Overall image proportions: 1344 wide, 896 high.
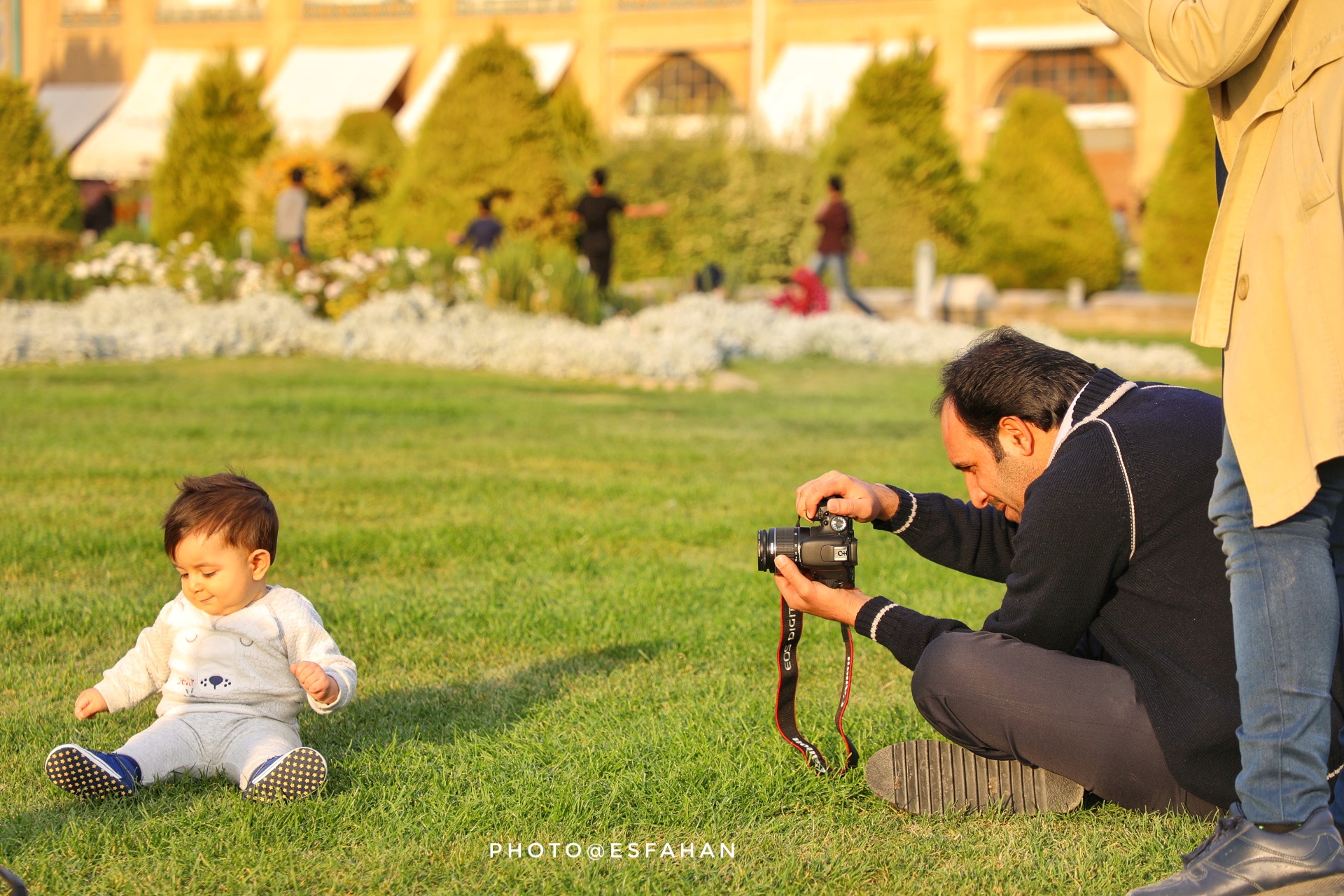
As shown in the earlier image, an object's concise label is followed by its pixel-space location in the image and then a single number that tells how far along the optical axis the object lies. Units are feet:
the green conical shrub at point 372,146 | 60.95
